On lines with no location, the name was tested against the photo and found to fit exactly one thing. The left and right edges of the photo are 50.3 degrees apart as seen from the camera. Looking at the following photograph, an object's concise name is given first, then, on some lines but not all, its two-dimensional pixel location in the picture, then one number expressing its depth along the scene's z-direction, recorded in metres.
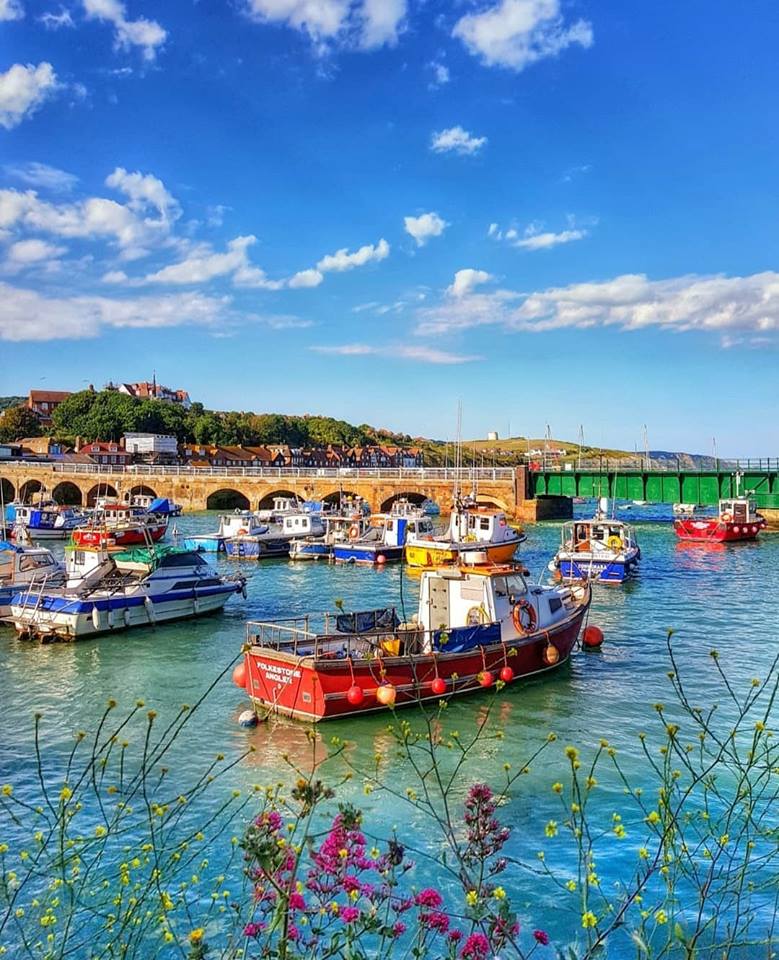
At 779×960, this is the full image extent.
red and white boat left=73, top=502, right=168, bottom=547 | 40.41
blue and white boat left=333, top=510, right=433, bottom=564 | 49.22
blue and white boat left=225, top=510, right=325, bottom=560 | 52.53
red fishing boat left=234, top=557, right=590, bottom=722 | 17.38
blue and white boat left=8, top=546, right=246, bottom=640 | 26.53
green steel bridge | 70.75
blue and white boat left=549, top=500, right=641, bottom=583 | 39.41
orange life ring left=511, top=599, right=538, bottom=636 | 20.84
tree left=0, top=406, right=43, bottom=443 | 145.75
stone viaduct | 77.75
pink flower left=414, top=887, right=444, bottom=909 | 4.37
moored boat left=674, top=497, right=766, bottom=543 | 59.75
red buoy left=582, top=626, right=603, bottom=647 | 24.30
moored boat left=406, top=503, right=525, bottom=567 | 42.22
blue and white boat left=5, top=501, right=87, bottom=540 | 64.62
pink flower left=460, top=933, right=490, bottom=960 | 4.23
